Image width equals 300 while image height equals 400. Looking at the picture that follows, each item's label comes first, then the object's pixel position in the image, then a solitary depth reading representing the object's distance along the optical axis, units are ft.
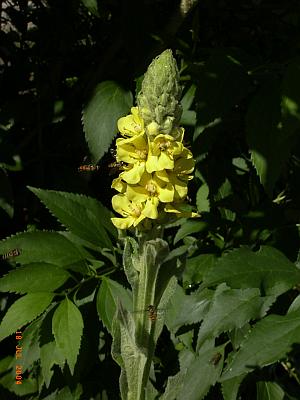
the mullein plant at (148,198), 0.96
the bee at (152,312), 1.02
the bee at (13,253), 1.35
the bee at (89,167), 1.34
